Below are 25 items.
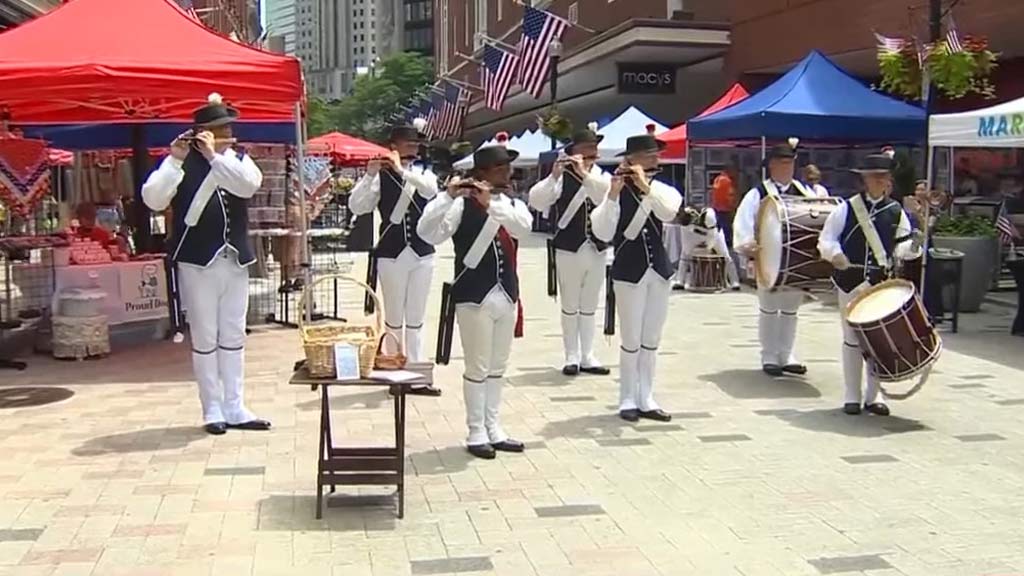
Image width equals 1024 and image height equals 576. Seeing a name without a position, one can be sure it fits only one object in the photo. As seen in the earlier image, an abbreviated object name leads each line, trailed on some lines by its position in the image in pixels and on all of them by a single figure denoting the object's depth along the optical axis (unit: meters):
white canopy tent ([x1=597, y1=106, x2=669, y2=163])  22.39
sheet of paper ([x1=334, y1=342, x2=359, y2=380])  5.64
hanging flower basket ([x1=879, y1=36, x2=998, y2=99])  13.32
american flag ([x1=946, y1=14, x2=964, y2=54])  13.34
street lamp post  23.94
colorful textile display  11.31
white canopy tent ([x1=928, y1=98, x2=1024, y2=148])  10.19
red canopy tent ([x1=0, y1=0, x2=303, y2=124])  9.43
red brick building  18.12
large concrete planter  13.73
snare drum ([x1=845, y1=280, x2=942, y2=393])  7.62
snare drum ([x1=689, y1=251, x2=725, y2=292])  16.45
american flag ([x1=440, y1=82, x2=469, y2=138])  37.25
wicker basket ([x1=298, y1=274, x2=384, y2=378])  5.68
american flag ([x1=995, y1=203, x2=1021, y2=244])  15.67
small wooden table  5.74
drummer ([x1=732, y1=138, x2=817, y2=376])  9.32
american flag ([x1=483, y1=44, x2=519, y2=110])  26.42
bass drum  8.96
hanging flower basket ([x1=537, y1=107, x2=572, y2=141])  24.66
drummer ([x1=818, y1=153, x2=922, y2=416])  8.18
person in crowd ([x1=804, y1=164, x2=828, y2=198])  14.17
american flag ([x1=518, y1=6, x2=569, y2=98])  24.00
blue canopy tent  15.11
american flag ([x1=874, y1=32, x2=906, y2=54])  14.52
